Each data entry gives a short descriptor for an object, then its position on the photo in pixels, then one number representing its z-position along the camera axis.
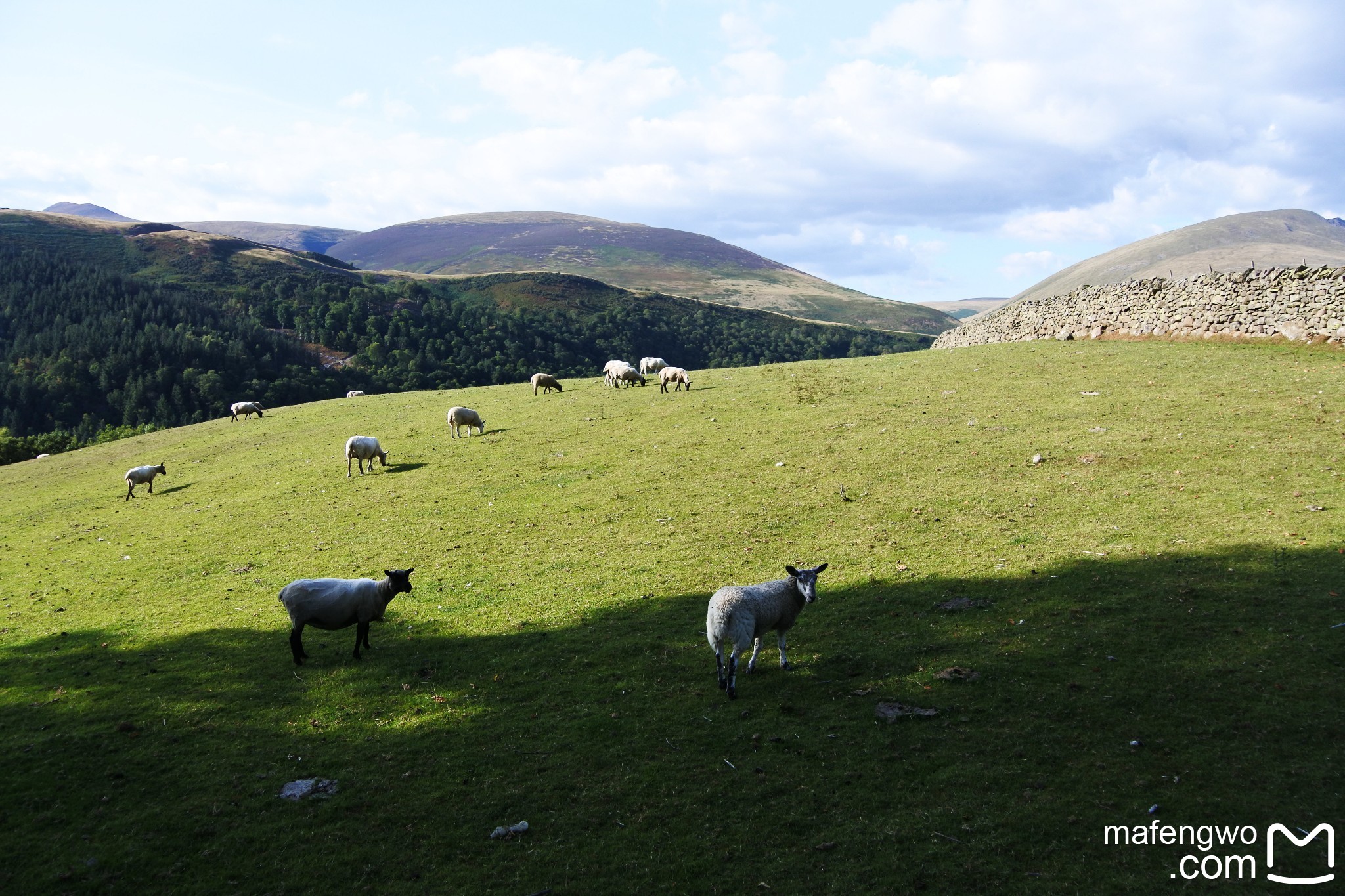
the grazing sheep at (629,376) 44.31
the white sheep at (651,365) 50.58
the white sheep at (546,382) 45.03
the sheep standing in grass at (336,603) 13.31
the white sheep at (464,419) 33.97
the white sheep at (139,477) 30.31
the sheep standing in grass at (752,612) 11.16
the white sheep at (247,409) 49.44
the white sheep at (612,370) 44.47
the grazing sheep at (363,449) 29.47
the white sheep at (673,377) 39.75
